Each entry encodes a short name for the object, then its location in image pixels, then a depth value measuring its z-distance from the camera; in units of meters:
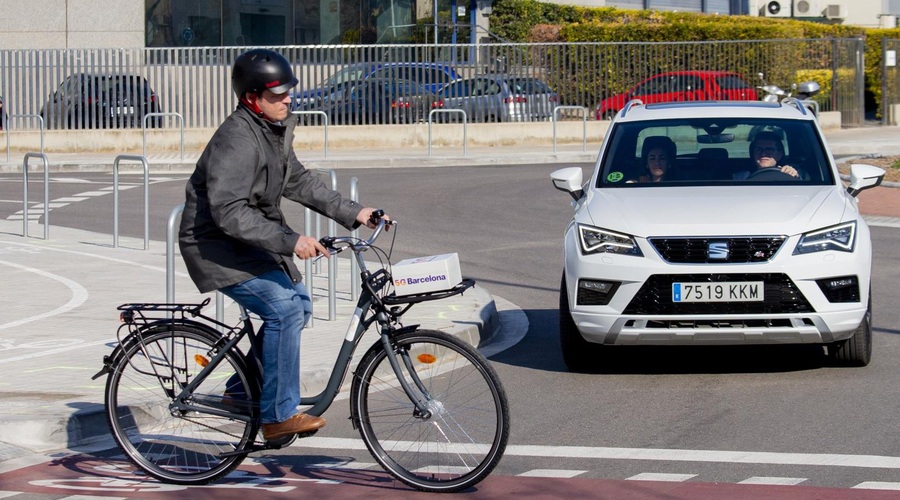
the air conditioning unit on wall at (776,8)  54.22
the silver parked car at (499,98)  33.12
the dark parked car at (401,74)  33.00
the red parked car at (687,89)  34.34
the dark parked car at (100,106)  32.09
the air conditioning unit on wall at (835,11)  55.44
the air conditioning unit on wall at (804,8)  54.31
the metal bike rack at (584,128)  30.63
